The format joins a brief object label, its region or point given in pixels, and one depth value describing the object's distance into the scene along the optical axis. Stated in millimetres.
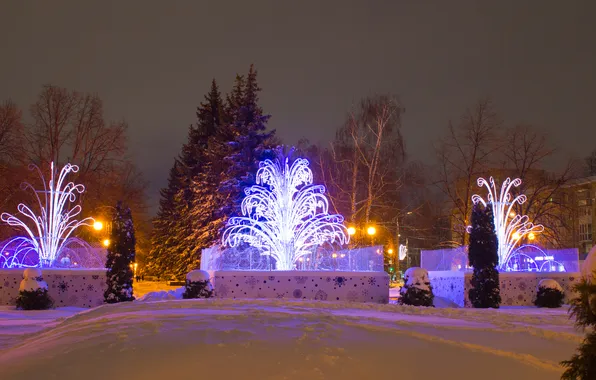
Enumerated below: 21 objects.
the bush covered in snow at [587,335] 4188
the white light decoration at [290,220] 21188
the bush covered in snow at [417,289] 17625
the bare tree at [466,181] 32594
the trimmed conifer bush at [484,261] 19406
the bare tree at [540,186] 33031
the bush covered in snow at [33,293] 18484
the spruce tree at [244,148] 32219
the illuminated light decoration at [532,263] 22469
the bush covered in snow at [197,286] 17984
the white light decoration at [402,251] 45356
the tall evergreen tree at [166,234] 41719
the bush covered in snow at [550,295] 19766
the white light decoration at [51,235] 21875
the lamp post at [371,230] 27625
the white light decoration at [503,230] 22641
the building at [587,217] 55144
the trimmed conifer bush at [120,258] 19156
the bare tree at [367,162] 31188
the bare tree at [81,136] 33156
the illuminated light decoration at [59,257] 21328
